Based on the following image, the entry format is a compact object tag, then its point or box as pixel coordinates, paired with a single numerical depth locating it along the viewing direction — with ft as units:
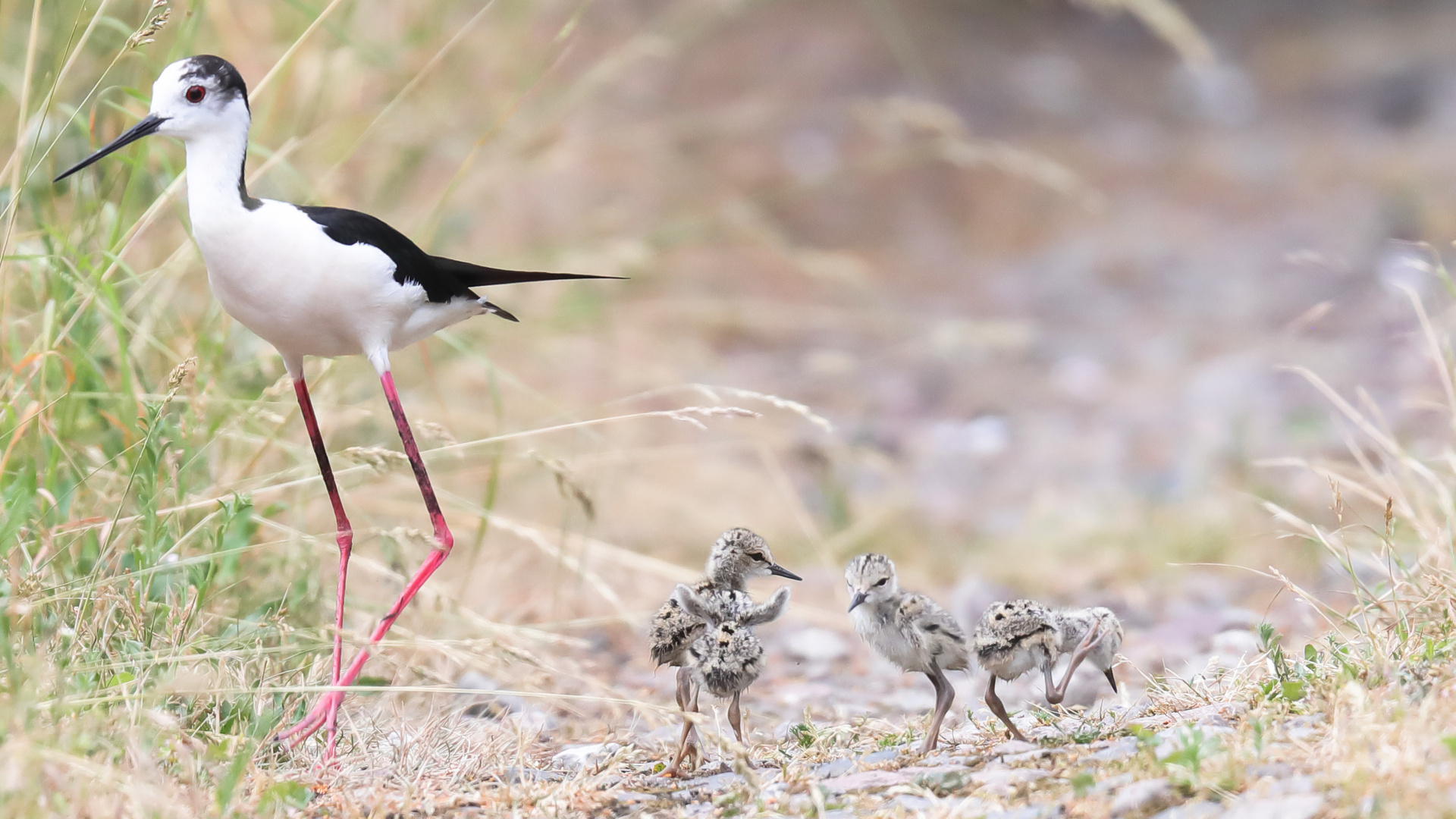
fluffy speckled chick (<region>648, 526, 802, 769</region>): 22.47
